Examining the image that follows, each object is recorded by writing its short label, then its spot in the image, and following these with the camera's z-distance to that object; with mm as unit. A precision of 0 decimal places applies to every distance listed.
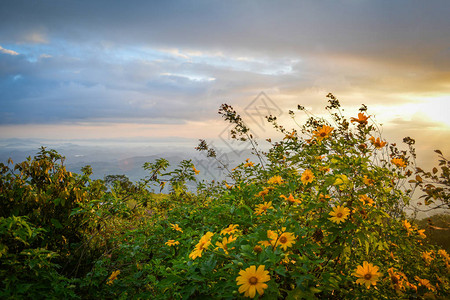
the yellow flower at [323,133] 2414
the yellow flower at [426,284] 2079
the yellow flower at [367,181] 1914
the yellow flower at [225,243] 1468
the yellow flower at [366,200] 2027
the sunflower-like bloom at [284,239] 1469
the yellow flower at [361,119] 2449
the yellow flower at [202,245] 1450
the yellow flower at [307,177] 2170
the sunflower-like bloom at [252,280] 1168
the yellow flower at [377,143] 2320
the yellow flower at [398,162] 2402
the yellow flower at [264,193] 2357
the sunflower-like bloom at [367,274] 1626
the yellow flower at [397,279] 1948
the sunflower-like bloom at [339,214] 1710
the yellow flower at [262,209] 2016
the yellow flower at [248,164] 3643
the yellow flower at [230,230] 1665
